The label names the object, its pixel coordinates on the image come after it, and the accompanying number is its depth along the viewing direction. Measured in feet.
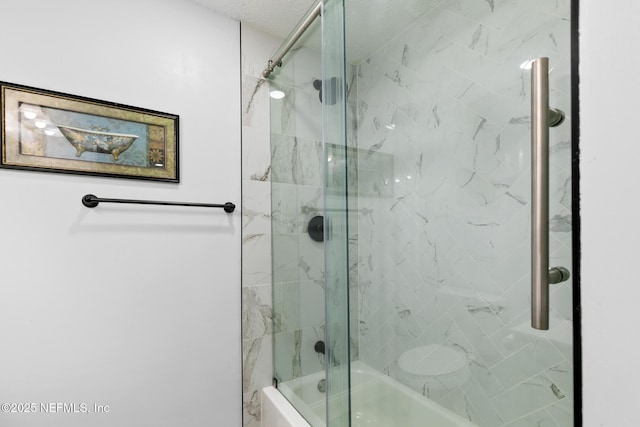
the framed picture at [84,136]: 3.21
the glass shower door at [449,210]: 2.75
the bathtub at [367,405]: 3.60
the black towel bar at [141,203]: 3.49
